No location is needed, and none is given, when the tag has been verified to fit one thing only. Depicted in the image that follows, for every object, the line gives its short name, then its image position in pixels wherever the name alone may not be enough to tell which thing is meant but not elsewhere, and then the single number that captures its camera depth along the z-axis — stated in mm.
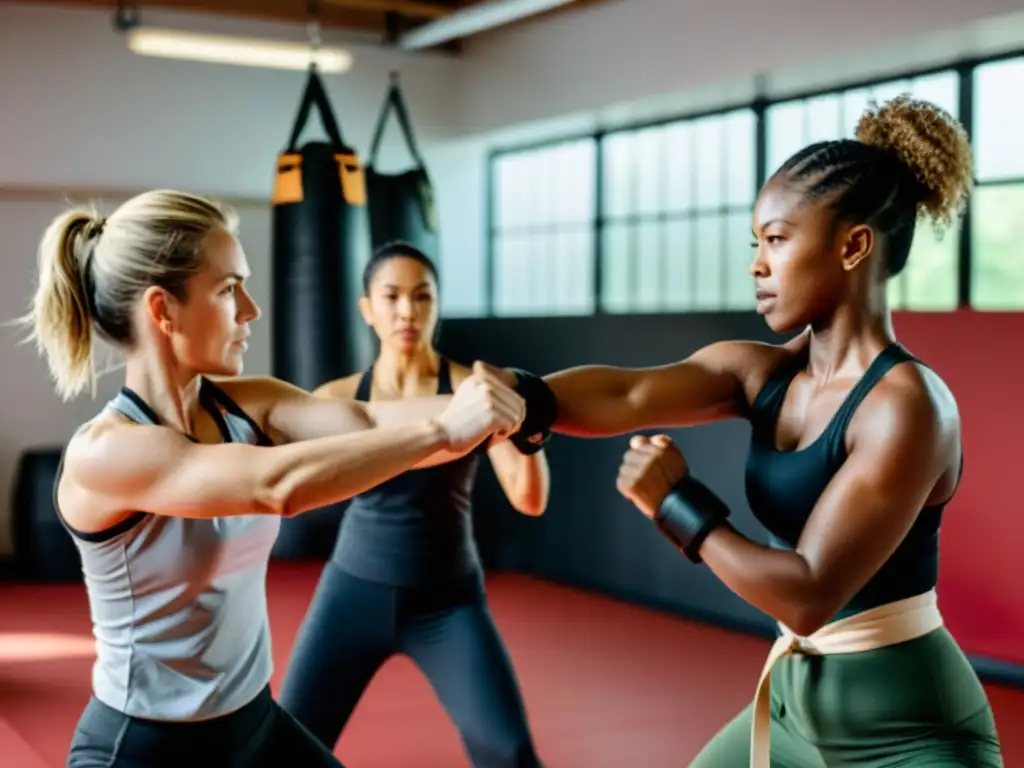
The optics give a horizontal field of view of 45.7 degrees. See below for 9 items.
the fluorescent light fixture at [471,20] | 5797
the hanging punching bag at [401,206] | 6500
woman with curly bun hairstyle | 1525
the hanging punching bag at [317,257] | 5973
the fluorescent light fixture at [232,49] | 5492
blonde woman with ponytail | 1631
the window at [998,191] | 4844
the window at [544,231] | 7301
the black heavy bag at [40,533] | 6344
